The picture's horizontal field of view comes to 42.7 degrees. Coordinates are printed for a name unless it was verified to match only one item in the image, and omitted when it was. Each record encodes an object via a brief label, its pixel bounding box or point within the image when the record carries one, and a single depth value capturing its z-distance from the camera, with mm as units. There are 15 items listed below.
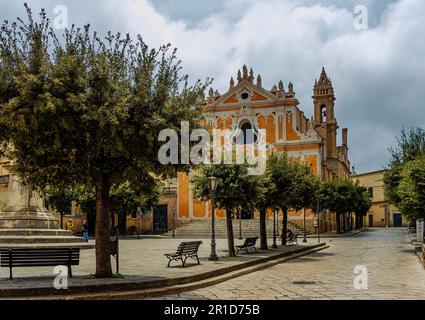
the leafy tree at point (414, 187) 24219
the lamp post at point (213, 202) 19645
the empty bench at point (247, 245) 23844
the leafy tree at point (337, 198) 51500
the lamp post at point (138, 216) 48678
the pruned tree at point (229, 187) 21766
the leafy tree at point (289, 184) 26789
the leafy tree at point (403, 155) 34500
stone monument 24156
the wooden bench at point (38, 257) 12961
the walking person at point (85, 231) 34369
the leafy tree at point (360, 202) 55416
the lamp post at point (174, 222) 50581
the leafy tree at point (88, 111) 11867
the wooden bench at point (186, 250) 17391
